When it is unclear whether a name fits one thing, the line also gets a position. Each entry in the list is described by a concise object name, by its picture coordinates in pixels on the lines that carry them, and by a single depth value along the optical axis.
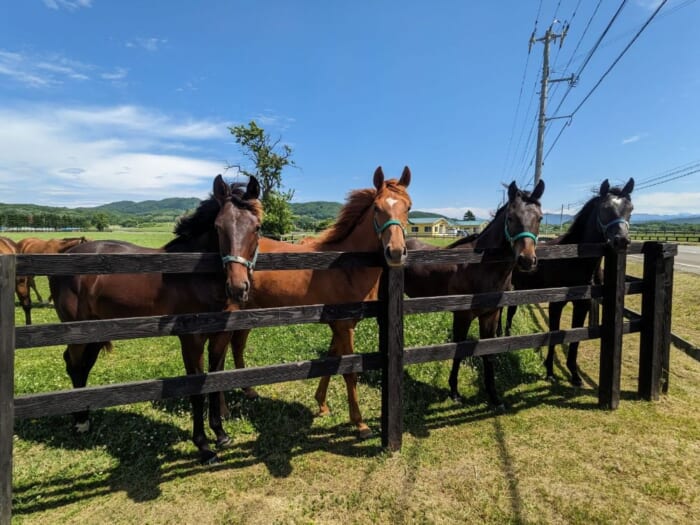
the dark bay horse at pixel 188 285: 2.99
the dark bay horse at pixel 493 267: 4.07
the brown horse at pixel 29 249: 8.60
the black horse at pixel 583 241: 4.91
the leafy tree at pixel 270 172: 40.28
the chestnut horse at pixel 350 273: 3.41
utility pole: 16.27
